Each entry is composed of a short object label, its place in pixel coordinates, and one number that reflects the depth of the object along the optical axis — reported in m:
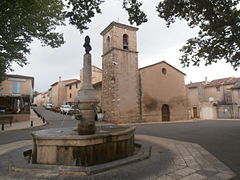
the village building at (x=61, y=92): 38.91
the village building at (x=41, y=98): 60.25
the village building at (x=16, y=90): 19.77
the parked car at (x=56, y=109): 28.11
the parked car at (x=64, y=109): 23.10
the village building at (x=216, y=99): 25.31
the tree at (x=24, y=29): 8.63
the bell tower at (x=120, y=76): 14.88
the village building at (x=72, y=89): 34.16
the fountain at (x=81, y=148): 3.27
